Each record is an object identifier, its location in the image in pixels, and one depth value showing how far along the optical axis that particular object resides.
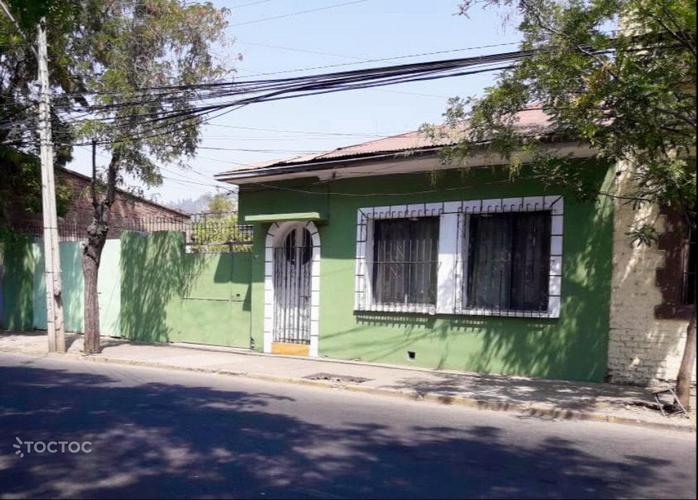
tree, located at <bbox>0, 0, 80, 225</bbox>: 15.65
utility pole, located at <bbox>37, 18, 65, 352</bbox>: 14.55
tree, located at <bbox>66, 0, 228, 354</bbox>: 14.27
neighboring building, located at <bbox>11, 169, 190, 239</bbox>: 19.66
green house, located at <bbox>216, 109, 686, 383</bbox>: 10.68
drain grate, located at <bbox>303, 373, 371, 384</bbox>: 11.23
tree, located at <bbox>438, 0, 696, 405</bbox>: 7.86
